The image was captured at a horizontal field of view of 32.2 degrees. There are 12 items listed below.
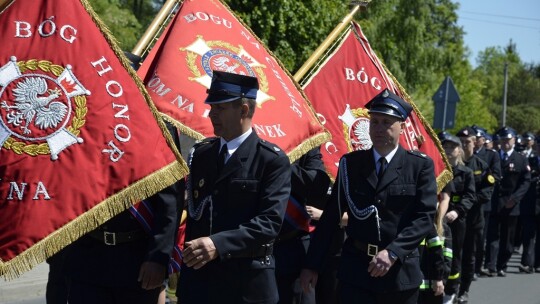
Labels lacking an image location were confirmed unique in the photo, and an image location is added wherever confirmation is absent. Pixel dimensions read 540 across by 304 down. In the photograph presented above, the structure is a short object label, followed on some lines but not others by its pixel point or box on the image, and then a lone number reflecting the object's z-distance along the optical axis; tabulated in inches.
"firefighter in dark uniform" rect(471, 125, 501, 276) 506.7
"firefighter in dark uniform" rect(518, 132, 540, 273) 570.9
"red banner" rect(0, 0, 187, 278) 176.6
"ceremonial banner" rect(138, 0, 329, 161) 229.9
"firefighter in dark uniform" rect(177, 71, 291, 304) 177.2
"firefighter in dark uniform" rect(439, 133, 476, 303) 381.4
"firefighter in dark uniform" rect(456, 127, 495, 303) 430.0
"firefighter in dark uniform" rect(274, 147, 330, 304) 239.3
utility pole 2518.6
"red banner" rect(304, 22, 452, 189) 280.4
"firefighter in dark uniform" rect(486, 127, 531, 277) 558.3
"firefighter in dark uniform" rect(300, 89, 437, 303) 211.5
